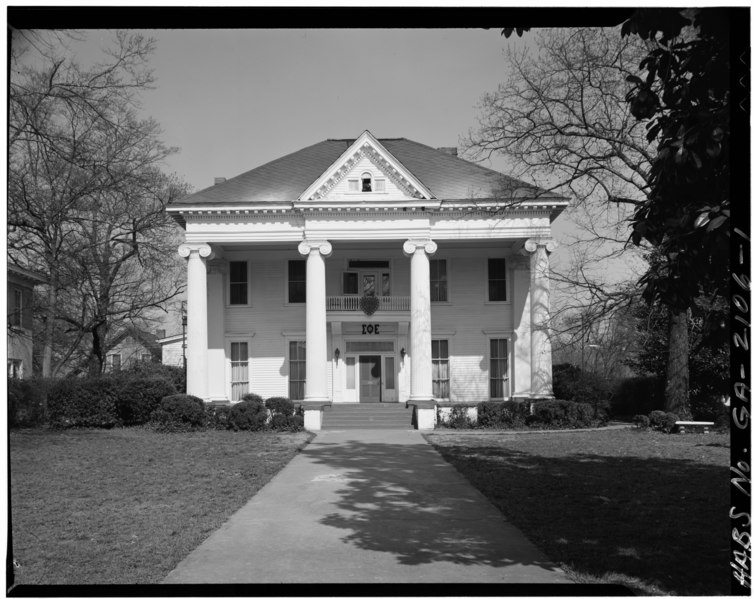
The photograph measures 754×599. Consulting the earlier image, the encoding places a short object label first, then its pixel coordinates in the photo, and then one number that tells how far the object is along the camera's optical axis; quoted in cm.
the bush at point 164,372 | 3541
